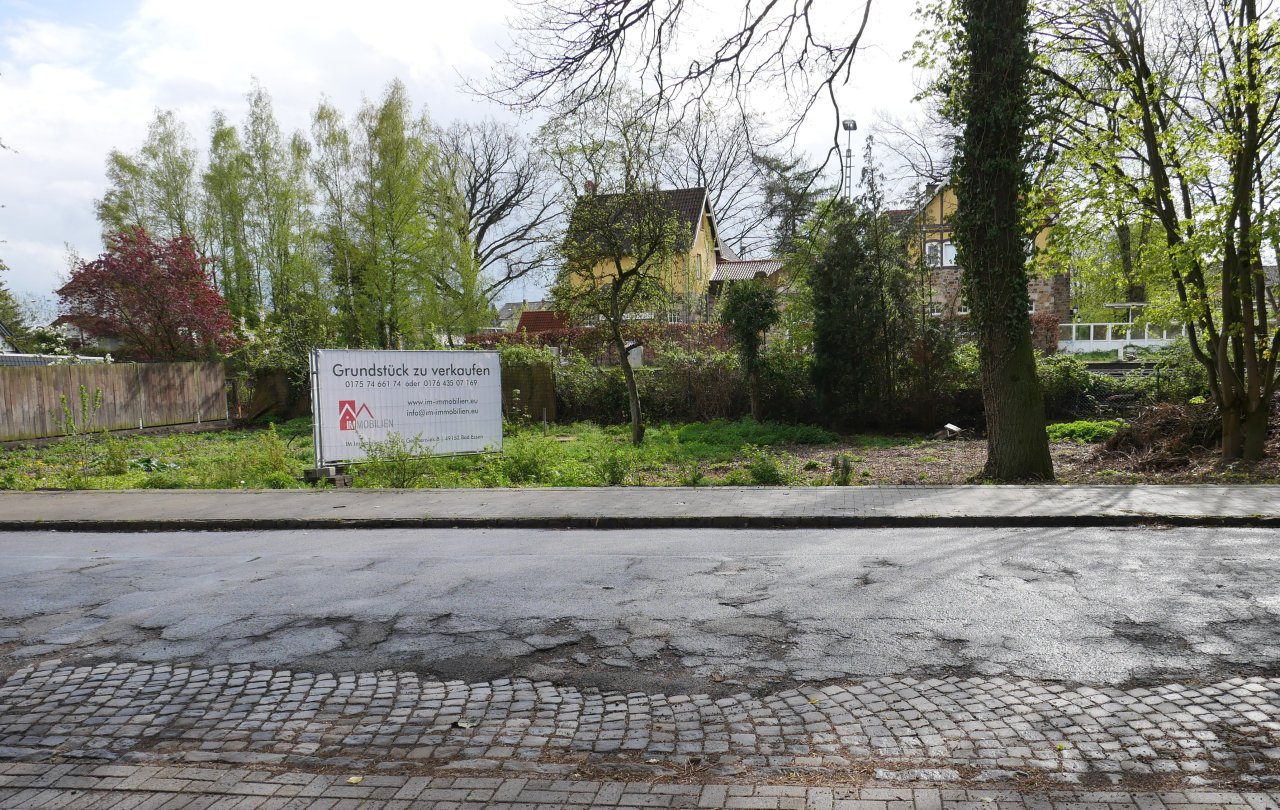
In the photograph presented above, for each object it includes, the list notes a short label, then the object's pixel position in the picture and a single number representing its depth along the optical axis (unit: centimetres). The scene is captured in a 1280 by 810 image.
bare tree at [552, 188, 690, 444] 1708
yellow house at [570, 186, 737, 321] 1822
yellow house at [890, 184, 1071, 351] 2155
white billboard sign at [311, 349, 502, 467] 1336
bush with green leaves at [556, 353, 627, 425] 2367
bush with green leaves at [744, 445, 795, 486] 1166
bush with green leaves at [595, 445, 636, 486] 1211
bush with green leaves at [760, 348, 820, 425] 2166
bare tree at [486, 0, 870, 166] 902
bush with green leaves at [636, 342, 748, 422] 2230
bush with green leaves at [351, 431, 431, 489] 1276
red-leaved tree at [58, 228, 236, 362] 2753
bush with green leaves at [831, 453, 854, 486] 1152
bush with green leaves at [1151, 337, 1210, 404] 1734
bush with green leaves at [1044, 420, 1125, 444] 1744
